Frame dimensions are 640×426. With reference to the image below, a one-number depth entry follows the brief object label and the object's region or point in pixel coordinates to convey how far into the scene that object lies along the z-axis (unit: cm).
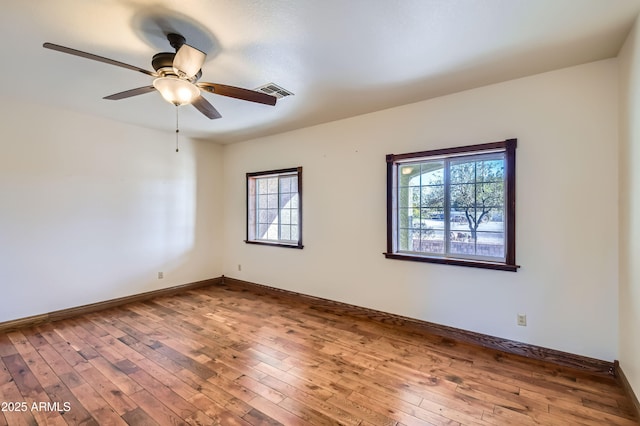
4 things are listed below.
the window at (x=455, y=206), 293
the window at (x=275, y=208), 470
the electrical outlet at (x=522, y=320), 279
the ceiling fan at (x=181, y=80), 194
